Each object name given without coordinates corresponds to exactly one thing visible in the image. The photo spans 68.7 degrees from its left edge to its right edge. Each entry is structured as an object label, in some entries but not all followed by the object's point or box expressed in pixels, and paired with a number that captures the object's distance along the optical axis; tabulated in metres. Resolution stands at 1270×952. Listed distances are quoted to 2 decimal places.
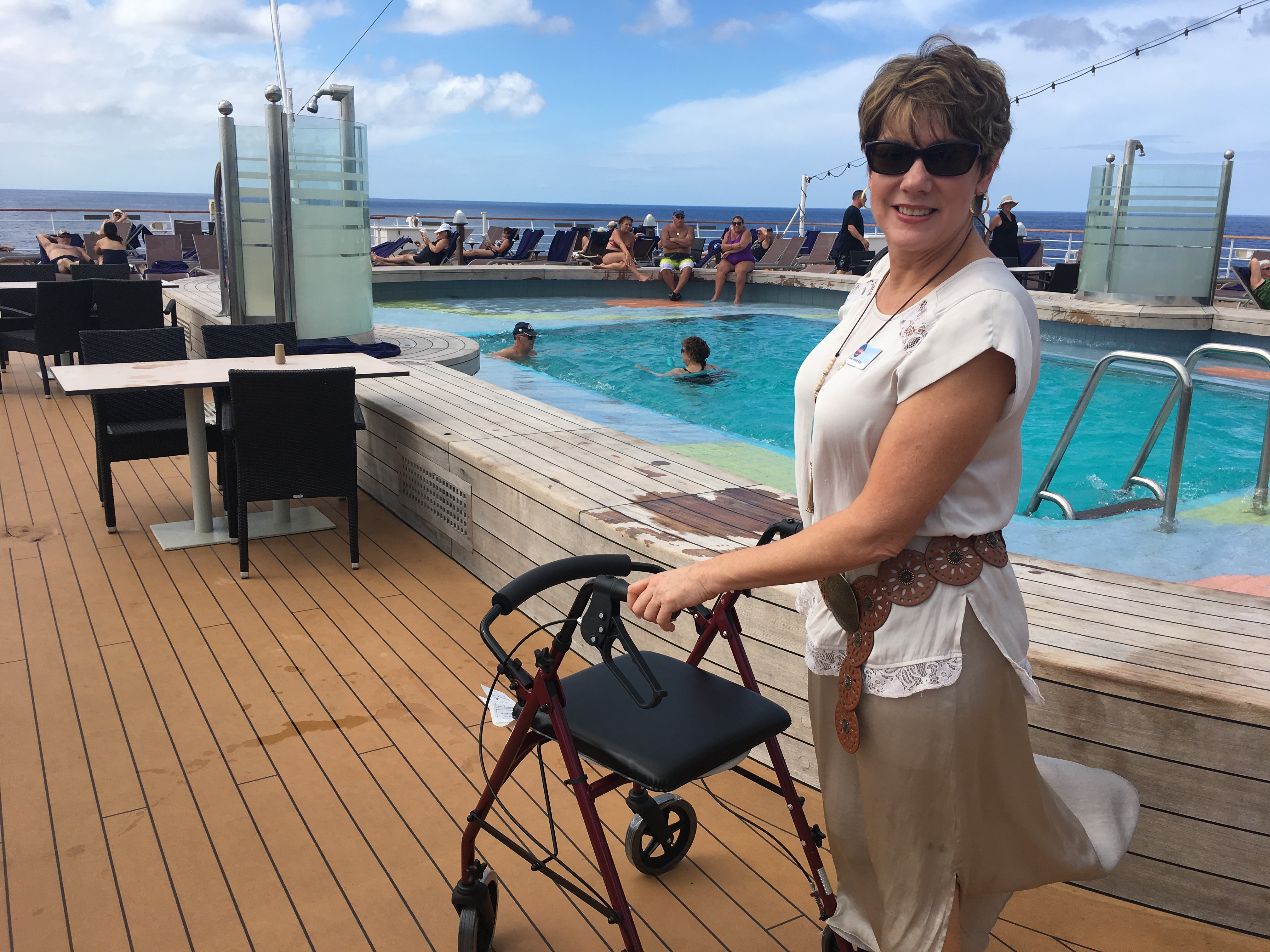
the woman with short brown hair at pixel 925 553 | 1.15
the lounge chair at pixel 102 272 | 8.55
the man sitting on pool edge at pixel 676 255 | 14.00
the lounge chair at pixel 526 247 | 16.19
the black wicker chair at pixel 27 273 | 8.97
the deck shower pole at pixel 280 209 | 5.70
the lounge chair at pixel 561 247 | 15.49
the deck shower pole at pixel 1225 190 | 9.91
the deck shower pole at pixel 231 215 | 5.77
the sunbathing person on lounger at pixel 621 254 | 14.00
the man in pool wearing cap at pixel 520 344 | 9.27
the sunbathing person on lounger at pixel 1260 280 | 9.88
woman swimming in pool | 8.63
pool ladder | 3.85
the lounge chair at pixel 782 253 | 15.71
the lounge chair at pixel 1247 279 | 10.07
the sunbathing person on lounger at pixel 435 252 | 14.50
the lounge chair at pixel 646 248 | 15.38
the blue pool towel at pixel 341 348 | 5.76
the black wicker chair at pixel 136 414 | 4.26
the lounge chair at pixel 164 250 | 13.85
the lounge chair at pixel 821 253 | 16.39
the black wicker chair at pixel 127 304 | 6.97
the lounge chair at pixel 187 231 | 16.86
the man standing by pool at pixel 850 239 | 14.12
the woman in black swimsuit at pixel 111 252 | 11.12
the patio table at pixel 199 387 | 3.83
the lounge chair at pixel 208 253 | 13.36
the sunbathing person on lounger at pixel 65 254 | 11.19
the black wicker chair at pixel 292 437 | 3.68
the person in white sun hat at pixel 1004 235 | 12.21
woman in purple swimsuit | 13.74
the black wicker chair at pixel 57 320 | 6.87
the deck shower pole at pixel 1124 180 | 10.34
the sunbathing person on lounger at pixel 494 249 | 15.44
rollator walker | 1.48
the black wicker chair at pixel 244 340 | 4.75
